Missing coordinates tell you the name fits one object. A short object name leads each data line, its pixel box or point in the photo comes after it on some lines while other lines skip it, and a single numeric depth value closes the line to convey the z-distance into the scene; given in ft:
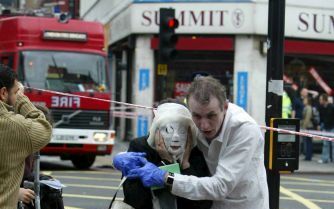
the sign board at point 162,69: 51.03
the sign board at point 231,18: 75.41
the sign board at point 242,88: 75.20
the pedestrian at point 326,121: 65.87
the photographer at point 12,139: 12.24
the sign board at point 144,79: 78.95
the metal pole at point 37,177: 16.70
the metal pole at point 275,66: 24.68
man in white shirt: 11.56
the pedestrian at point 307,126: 67.05
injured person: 11.75
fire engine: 50.01
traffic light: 51.16
